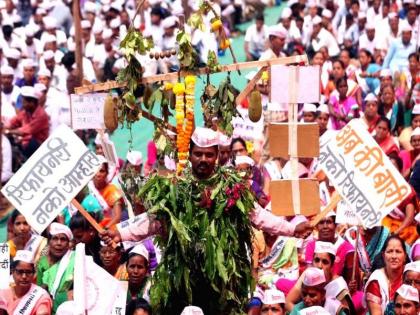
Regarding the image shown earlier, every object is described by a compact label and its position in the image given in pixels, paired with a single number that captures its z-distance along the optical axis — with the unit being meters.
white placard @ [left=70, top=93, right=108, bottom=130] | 13.66
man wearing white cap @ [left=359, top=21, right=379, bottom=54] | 24.00
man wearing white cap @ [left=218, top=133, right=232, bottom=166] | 15.23
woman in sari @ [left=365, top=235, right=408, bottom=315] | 13.77
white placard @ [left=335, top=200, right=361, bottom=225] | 14.59
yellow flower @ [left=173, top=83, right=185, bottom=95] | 12.27
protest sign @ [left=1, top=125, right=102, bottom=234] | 14.01
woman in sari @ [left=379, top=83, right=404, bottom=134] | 19.25
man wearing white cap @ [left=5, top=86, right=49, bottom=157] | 20.77
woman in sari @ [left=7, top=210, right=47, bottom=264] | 15.58
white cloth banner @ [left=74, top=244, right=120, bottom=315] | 13.13
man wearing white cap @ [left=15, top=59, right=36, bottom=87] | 23.08
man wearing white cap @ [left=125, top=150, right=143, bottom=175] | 17.50
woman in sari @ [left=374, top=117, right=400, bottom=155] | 17.68
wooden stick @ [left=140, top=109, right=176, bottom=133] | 12.24
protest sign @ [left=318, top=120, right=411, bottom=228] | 13.95
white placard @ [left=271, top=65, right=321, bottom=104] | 12.59
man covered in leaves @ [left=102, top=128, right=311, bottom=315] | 11.90
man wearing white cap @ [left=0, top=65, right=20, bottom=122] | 21.70
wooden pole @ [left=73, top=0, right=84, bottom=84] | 19.25
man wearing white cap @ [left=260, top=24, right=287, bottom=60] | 20.53
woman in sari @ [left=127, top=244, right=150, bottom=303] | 13.98
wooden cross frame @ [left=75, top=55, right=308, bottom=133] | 12.16
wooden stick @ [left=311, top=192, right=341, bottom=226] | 12.70
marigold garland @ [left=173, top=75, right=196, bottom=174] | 12.10
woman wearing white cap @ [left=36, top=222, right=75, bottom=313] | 14.44
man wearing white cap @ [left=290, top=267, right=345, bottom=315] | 13.61
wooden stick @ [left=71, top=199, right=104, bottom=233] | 13.45
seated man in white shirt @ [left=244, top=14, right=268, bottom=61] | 24.67
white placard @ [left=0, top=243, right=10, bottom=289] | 14.23
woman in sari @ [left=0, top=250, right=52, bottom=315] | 13.95
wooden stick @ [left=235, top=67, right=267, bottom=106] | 12.29
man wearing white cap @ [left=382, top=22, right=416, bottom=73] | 22.19
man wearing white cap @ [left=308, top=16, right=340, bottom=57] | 24.17
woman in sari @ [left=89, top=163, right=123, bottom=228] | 16.61
